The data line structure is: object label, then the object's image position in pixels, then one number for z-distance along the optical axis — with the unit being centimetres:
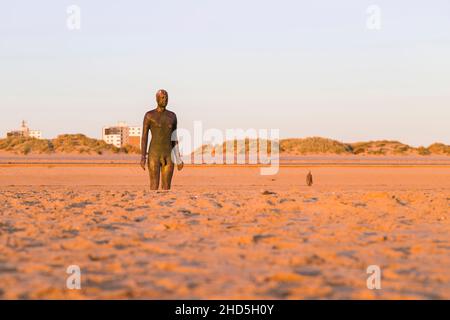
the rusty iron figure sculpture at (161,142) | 1193
